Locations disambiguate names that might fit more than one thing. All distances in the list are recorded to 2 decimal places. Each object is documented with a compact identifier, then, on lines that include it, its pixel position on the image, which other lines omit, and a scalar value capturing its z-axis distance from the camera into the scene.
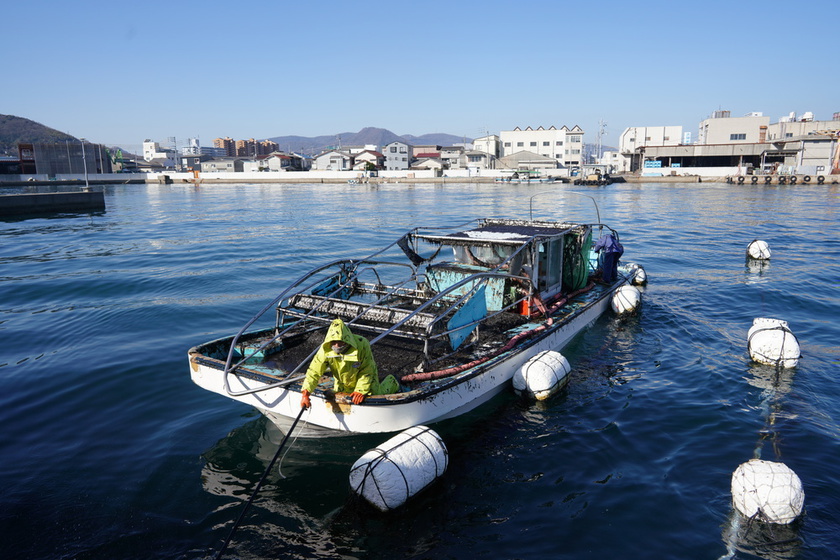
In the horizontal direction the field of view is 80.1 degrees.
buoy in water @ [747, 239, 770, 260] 23.31
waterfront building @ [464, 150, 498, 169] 108.31
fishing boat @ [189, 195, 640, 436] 7.43
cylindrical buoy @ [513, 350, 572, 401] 9.45
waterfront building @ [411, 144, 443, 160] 123.08
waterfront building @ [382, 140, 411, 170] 113.31
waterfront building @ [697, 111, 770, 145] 94.94
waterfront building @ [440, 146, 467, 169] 111.00
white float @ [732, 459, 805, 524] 6.30
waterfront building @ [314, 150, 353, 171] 118.62
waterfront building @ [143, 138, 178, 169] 191.70
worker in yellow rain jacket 6.80
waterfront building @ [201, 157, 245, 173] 122.94
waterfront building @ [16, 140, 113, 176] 97.96
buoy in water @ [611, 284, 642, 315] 14.98
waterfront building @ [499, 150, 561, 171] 105.56
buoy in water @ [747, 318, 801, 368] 11.14
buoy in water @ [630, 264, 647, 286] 18.78
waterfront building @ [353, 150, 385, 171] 116.42
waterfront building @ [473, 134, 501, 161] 115.50
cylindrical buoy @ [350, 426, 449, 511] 6.42
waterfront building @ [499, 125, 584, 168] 111.38
